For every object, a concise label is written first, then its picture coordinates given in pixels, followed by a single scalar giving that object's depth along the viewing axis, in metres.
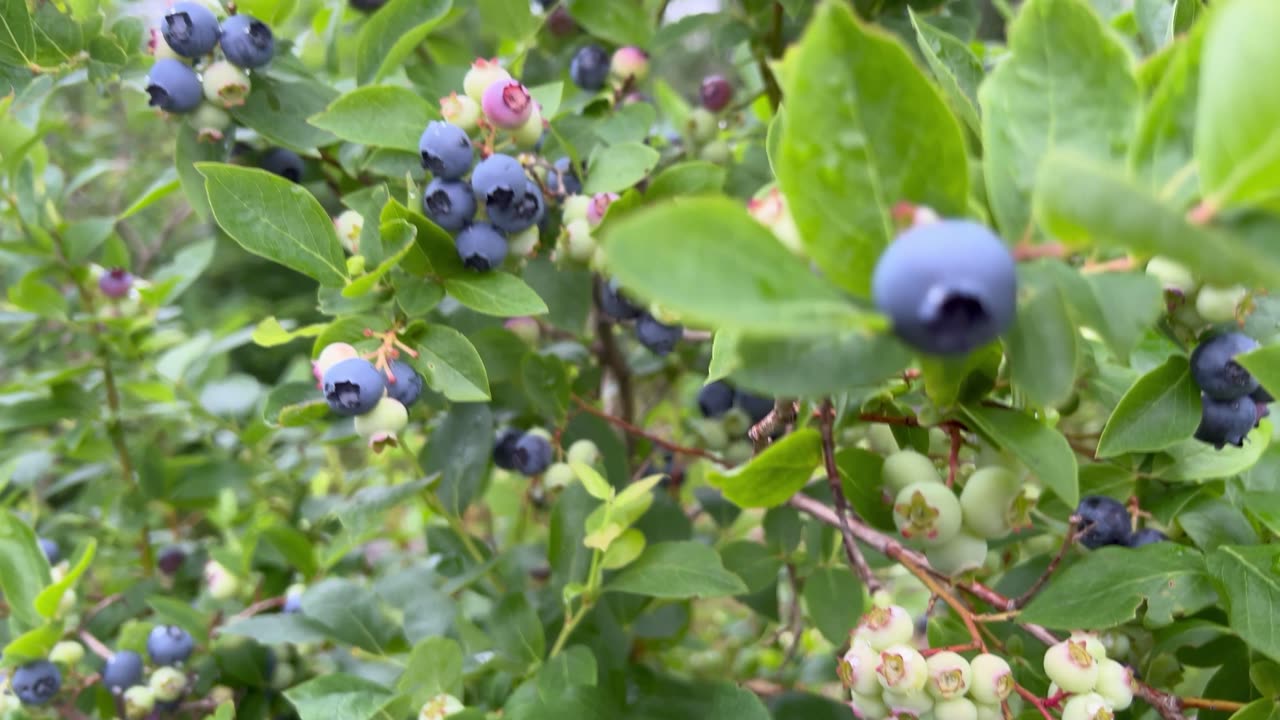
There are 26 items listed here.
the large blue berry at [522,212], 0.39
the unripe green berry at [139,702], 0.46
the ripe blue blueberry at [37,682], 0.44
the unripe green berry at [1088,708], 0.35
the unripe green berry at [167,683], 0.46
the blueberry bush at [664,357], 0.29
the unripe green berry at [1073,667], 0.35
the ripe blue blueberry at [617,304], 0.43
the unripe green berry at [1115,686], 0.35
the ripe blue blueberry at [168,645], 0.46
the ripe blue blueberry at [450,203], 0.39
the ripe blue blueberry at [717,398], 0.48
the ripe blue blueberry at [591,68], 0.49
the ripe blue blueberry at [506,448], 0.48
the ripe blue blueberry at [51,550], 0.50
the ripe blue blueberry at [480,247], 0.39
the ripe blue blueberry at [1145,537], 0.40
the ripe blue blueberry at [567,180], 0.43
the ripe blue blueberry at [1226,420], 0.36
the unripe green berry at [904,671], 0.34
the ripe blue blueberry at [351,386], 0.36
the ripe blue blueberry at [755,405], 0.48
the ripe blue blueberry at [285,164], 0.45
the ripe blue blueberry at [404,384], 0.37
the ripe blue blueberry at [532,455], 0.46
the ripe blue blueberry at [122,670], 0.46
